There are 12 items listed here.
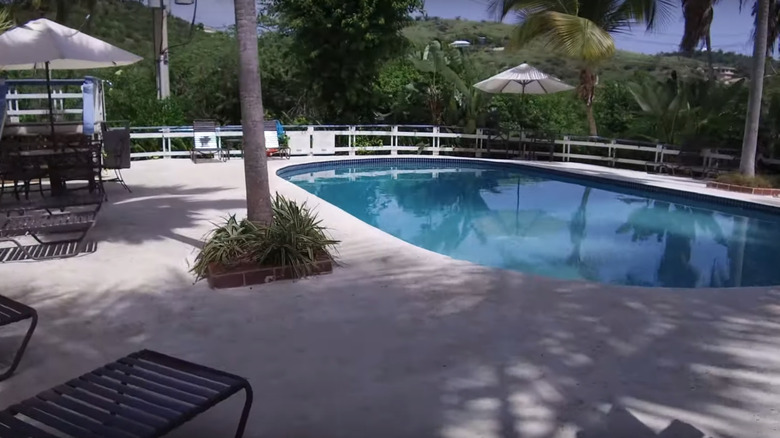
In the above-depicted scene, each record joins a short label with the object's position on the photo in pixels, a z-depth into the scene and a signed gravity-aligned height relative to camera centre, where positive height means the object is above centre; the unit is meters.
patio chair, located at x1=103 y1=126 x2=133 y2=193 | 9.66 -0.46
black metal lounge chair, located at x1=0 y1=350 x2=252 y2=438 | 2.25 -1.08
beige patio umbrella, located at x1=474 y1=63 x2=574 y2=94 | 16.19 +1.12
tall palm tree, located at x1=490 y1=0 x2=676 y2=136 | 14.45 +2.45
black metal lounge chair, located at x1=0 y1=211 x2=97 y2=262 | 5.58 -0.99
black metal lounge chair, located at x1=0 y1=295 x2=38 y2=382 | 3.34 -1.05
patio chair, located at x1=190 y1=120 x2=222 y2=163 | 14.97 -0.47
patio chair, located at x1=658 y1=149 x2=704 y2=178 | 13.85 -0.72
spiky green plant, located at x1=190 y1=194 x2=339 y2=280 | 5.57 -1.10
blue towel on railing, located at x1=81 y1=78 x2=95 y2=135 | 9.96 +0.17
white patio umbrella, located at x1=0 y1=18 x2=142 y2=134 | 7.50 +0.85
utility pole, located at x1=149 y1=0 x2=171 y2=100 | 16.45 +1.81
